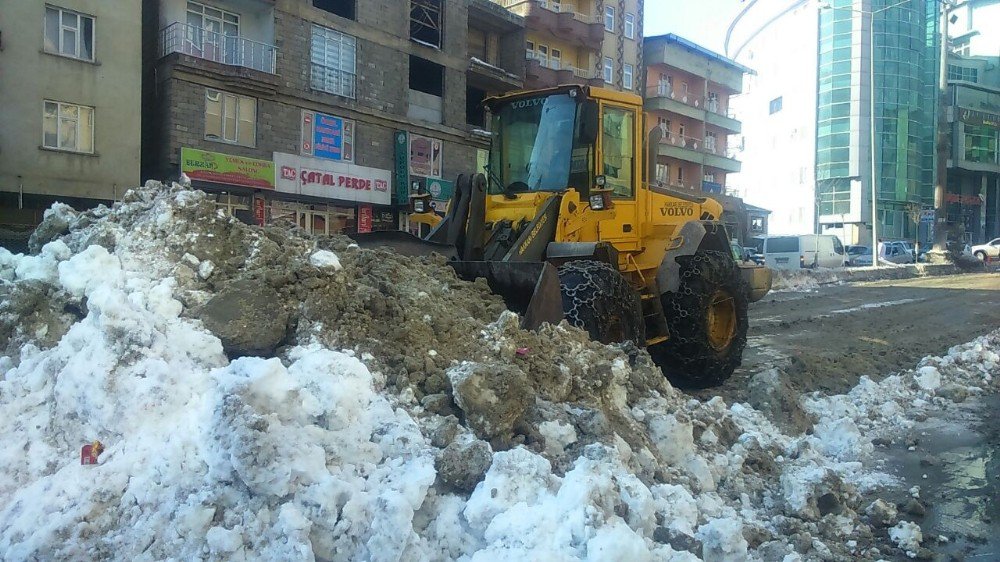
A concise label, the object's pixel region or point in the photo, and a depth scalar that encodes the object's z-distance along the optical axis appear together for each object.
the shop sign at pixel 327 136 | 23.17
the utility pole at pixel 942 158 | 32.62
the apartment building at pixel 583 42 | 32.94
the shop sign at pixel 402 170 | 25.56
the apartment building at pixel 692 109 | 41.75
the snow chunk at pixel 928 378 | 7.92
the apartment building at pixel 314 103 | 20.55
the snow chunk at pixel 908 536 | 4.17
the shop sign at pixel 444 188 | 26.02
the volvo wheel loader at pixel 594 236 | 6.20
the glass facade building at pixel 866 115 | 51.09
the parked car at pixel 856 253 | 35.38
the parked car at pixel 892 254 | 35.97
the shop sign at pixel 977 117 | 57.91
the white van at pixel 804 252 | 30.03
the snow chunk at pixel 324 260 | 4.64
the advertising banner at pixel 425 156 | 26.44
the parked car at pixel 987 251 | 36.06
